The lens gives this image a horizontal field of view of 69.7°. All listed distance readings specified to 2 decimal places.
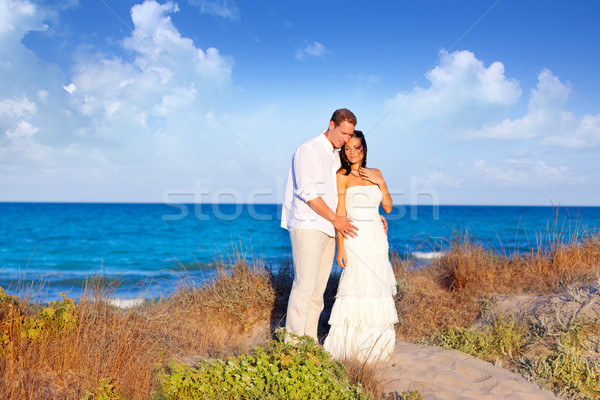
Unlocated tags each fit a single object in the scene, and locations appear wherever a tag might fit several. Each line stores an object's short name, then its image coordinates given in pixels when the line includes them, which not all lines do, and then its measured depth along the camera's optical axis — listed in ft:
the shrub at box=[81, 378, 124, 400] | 10.11
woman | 14.64
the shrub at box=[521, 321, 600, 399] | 13.32
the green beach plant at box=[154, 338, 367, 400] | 9.77
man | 13.14
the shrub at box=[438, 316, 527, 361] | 15.81
